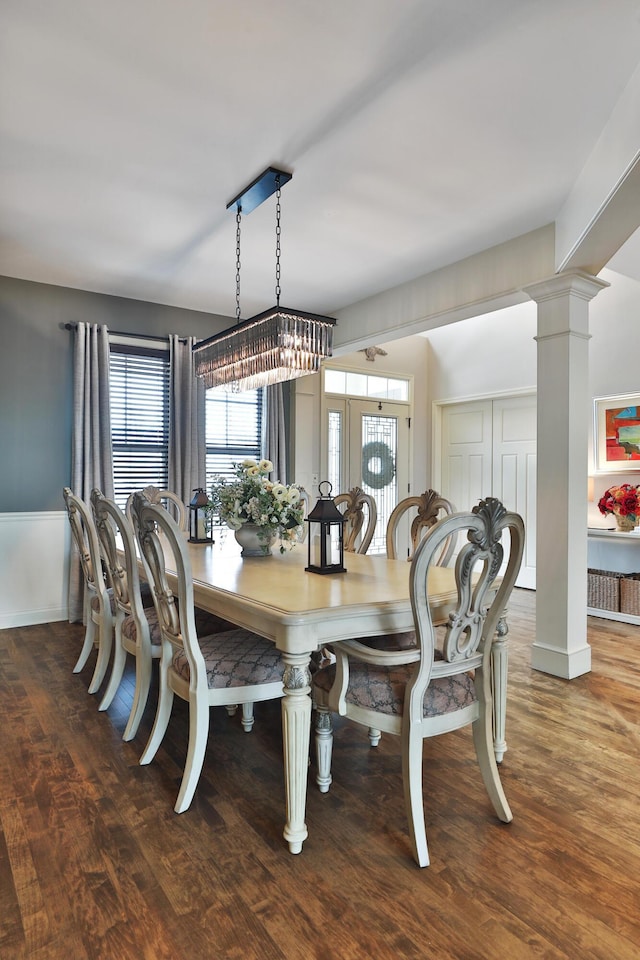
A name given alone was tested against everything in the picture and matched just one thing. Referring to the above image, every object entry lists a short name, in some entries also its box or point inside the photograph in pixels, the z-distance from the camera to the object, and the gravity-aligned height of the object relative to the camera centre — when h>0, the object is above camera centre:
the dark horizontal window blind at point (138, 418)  4.91 +0.45
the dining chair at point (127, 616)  2.52 -0.71
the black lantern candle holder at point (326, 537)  2.42 -0.30
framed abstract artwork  4.97 +0.34
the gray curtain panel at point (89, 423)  4.61 +0.37
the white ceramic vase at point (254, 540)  3.04 -0.37
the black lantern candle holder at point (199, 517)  3.68 -0.31
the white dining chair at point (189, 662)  2.03 -0.72
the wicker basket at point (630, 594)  4.59 -0.99
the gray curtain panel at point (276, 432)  5.60 +0.37
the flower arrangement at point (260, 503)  2.90 -0.17
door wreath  6.39 +0.06
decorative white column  3.35 -0.02
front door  6.18 +0.23
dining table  1.81 -0.48
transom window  6.15 +0.95
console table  4.72 -0.71
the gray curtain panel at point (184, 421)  5.07 +0.43
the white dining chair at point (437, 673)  1.78 -0.70
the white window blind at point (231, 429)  5.42 +0.40
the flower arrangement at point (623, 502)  4.79 -0.26
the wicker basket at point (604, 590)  4.73 -0.99
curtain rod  4.65 +1.16
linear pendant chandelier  2.96 +0.71
